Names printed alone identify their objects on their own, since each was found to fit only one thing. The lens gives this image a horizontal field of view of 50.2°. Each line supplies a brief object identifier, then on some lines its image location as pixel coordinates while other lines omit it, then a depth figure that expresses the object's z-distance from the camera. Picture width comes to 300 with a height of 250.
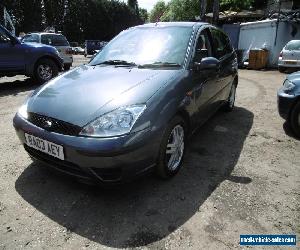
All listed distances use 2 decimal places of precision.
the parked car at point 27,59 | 8.68
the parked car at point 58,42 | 13.98
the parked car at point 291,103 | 4.91
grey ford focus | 2.76
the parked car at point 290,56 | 13.87
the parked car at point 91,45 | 30.65
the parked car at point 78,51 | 36.08
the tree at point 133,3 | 85.00
